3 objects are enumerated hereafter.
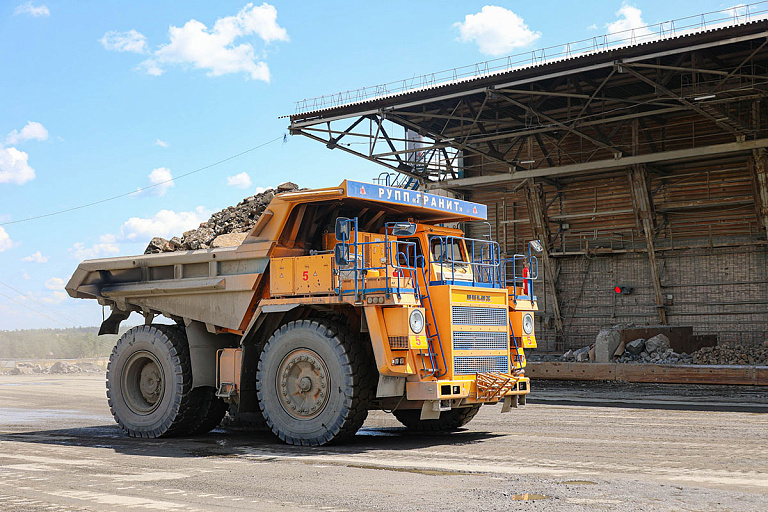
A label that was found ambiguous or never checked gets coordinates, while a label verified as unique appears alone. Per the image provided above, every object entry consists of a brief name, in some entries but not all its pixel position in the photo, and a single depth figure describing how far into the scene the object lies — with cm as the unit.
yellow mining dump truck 1014
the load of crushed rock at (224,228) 1722
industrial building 2528
